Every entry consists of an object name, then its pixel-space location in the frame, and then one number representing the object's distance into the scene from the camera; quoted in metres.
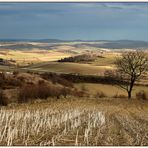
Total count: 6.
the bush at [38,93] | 38.88
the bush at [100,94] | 44.51
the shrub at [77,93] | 43.89
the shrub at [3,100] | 35.61
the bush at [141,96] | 46.66
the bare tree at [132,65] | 50.28
